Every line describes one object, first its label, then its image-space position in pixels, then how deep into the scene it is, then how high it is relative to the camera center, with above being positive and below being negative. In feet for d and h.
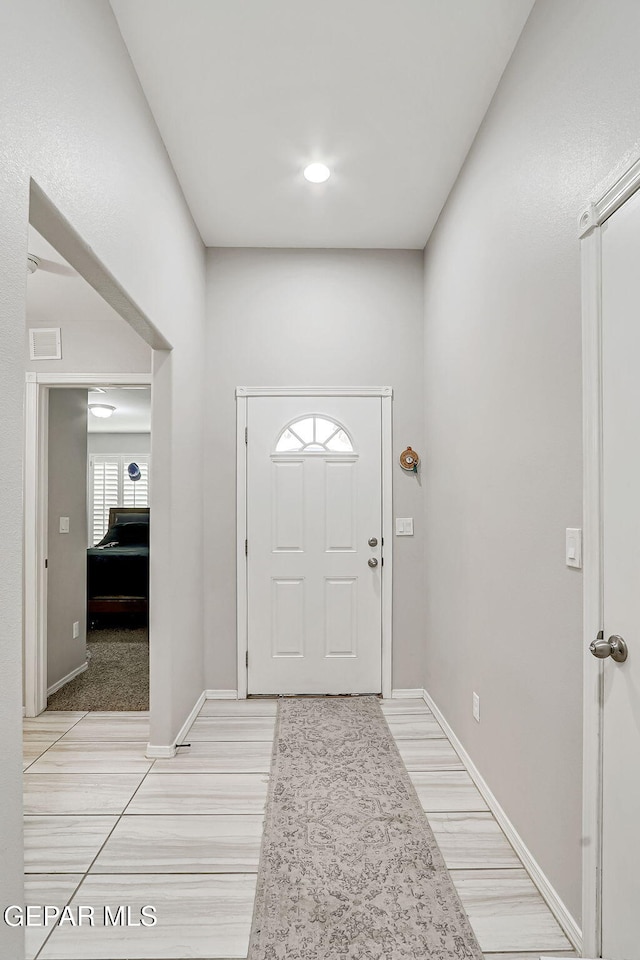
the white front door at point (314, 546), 12.56 -1.30
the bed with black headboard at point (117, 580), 20.26 -3.34
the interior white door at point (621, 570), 4.49 -0.68
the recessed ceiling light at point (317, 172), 9.64 +5.16
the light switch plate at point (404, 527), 12.64 -0.89
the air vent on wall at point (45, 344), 12.96 +3.08
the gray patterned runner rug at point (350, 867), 5.48 -4.24
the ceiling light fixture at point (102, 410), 24.95 +3.20
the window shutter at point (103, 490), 33.40 -0.30
